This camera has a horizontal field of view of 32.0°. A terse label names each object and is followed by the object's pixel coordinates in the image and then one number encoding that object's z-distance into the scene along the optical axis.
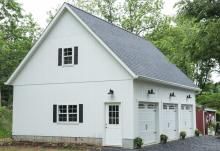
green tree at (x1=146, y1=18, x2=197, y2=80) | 40.91
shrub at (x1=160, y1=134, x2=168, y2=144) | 21.57
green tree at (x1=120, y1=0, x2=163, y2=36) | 46.12
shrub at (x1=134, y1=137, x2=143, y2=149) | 18.53
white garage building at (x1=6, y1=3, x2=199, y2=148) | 19.28
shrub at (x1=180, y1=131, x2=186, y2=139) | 25.04
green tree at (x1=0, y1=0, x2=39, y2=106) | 34.28
